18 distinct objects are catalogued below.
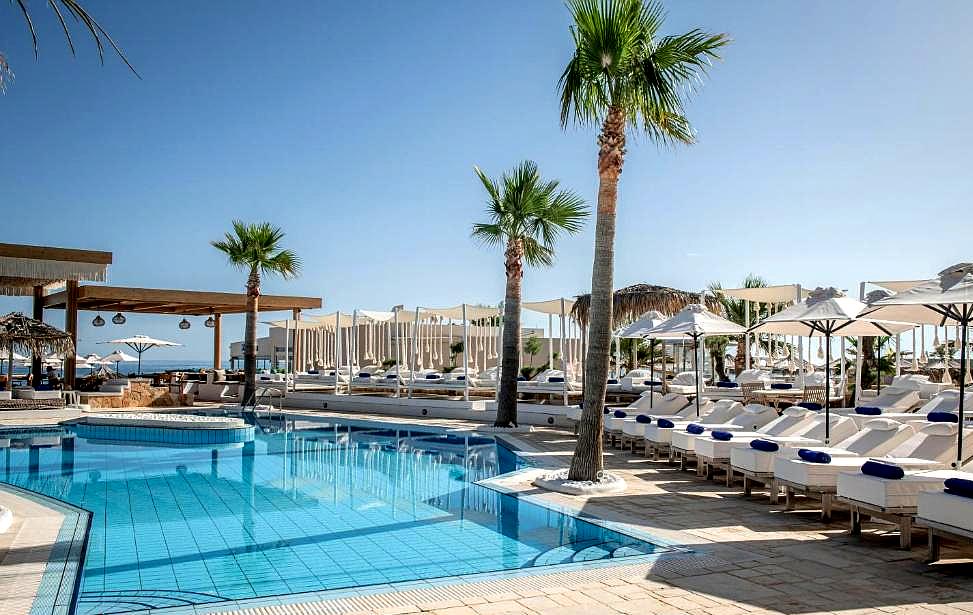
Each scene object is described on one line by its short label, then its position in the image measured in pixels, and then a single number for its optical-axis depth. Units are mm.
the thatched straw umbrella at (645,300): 24391
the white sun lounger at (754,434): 8711
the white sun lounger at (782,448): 7715
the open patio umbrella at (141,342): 25906
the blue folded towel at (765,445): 7637
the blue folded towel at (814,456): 6738
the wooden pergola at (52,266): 19594
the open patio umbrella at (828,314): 8977
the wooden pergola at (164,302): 21916
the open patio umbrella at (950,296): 6496
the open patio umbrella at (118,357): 29641
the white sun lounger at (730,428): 9570
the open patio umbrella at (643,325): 13054
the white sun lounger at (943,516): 4867
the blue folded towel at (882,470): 5688
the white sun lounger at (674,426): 10367
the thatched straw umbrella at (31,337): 18203
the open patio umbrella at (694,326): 11805
